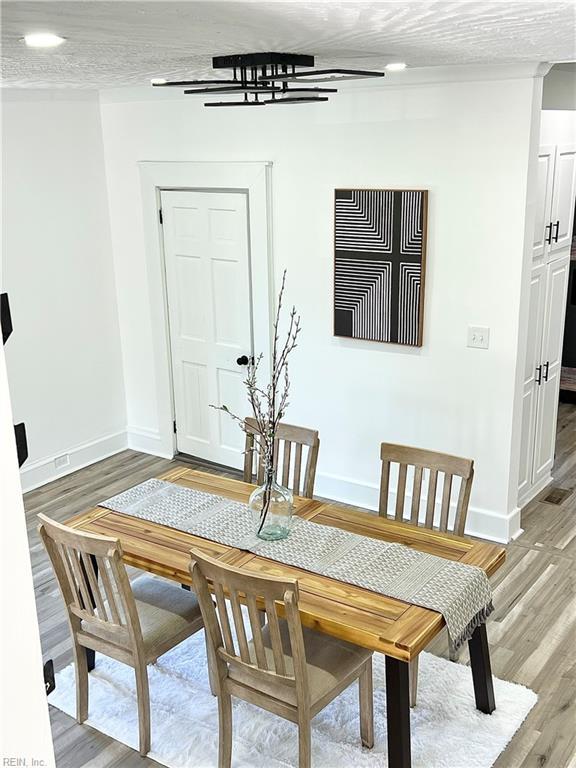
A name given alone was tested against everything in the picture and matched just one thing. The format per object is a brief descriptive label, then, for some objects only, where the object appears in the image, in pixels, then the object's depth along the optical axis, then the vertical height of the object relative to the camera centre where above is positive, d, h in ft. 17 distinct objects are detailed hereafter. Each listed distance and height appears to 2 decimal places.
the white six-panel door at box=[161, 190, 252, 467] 16.76 -2.19
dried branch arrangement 9.61 -2.67
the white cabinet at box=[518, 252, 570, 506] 15.06 -3.29
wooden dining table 8.23 -4.19
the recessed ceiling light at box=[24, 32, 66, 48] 6.56 +1.49
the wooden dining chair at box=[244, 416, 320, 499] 11.74 -3.55
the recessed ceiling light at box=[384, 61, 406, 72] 10.64 +1.98
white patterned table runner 8.78 -4.12
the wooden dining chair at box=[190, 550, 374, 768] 7.97 -4.97
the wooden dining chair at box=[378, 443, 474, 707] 10.41 -3.62
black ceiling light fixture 8.32 +1.45
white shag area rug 9.55 -6.43
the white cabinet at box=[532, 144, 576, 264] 14.15 +0.06
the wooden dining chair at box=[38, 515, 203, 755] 9.00 -4.97
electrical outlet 18.03 -5.54
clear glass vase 9.91 -3.73
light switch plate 14.01 -2.28
